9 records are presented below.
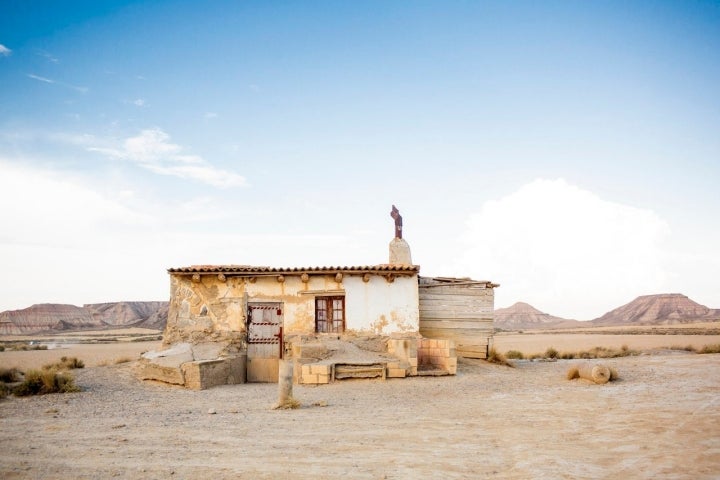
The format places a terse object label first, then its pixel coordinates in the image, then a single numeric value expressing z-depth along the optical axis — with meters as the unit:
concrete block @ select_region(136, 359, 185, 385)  12.23
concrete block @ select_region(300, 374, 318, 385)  12.26
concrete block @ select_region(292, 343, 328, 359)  13.23
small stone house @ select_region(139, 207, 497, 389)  14.29
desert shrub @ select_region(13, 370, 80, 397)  10.36
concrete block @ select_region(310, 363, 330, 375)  12.28
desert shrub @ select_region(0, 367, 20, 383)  11.67
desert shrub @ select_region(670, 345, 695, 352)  21.91
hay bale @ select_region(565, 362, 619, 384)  11.39
